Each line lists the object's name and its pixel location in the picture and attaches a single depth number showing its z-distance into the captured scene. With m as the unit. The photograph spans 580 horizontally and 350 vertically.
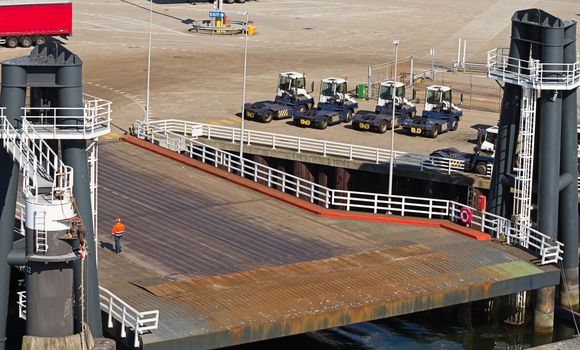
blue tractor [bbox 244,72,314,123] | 89.25
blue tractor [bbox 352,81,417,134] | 87.50
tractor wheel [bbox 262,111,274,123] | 89.06
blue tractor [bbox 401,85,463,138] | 86.51
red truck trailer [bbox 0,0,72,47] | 113.81
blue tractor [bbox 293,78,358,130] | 88.25
